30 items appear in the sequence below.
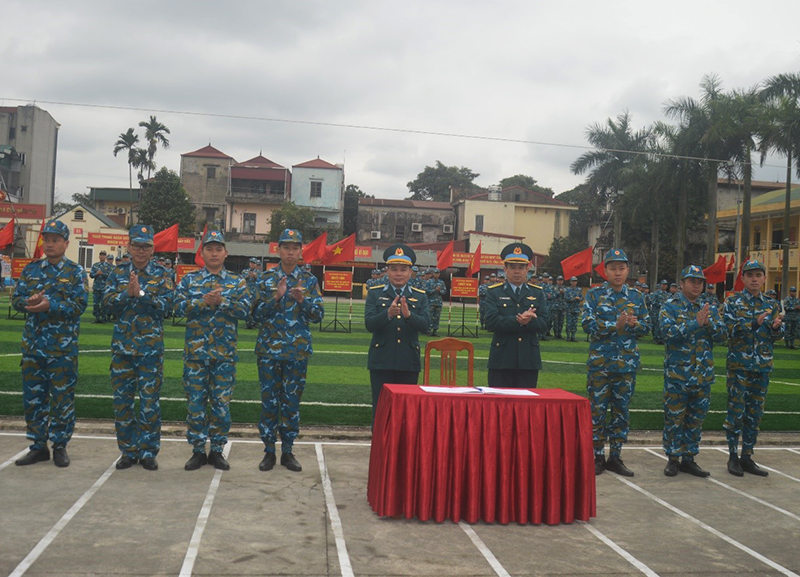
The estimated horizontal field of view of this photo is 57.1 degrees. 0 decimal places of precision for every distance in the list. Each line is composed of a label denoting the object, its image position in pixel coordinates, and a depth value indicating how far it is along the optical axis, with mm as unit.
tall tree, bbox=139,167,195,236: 49719
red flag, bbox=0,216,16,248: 19672
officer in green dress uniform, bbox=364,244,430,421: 6828
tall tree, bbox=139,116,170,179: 61406
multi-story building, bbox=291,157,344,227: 59750
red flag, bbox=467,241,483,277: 22956
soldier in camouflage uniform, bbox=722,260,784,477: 7355
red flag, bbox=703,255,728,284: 18703
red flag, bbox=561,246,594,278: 20188
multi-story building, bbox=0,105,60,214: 56281
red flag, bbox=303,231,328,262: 20328
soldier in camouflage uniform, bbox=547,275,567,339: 23578
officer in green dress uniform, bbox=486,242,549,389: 7195
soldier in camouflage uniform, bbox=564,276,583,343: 23156
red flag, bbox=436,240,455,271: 21312
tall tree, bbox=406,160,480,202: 75438
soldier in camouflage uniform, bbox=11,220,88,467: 6480
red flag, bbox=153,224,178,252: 21000
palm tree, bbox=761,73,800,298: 27875
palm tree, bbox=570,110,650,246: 42562
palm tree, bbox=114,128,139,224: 61906
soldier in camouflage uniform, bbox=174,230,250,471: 6551
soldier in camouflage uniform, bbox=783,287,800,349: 24297
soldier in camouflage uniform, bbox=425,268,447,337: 22703
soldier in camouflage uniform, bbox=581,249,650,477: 7074
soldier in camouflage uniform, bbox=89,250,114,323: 18484
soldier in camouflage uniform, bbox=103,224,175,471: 6520
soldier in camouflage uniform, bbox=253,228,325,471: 6727
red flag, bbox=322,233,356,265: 20312
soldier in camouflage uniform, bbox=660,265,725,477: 7176
